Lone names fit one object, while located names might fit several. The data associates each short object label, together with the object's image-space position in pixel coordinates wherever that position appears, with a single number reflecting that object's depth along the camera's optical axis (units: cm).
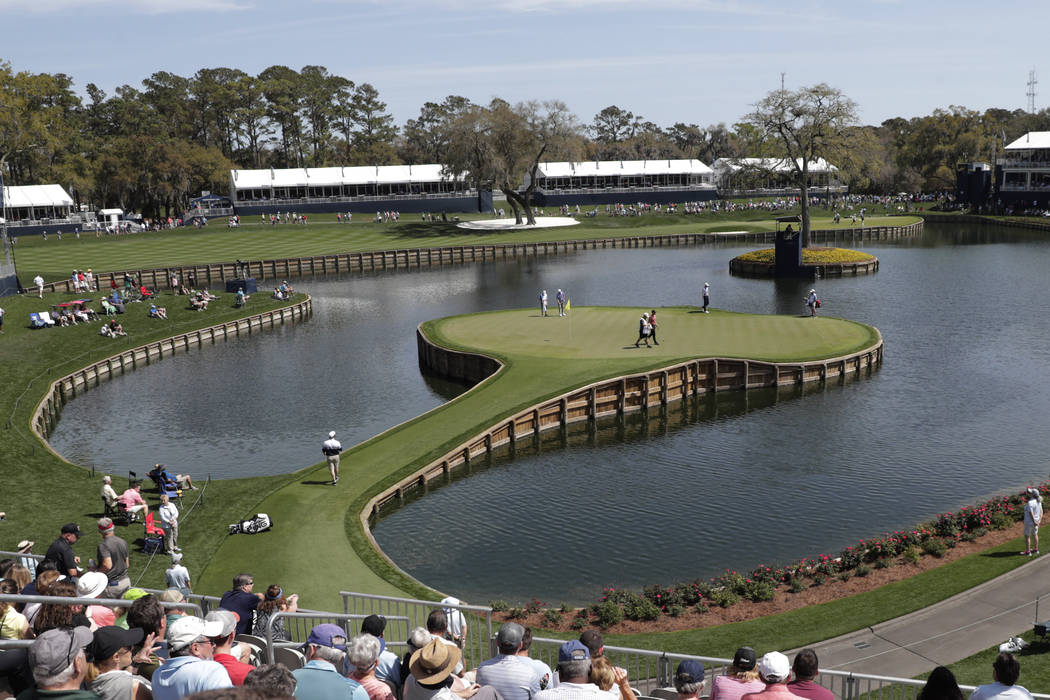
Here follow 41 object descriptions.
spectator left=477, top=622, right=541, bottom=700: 1035
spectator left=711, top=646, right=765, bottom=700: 1044
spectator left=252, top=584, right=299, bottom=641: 1428
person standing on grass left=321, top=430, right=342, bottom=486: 2980
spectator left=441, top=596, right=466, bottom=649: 1402
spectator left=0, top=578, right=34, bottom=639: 1162
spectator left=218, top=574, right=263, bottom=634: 1457
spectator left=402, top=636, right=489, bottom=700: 1035
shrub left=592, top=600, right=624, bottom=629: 2117
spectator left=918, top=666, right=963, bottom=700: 927
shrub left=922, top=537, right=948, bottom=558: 2338
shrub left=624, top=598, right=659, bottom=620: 2138
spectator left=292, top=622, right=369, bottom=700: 916
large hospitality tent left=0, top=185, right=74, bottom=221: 11494
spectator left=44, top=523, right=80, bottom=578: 1720
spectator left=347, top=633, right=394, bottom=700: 985
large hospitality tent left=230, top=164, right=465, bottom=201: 13488
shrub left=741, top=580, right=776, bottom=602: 2202
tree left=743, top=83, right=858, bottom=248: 8606
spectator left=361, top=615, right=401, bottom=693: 1098
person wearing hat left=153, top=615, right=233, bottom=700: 841
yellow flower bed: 8356
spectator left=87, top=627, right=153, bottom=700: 808
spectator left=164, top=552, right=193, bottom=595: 2008
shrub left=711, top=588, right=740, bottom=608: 2186
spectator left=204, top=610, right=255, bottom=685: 970
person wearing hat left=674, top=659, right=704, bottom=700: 1032
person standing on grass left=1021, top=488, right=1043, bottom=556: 2172
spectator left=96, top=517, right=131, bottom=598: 1866
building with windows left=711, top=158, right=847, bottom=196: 15588
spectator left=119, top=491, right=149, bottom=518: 2659
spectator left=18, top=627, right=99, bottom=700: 761
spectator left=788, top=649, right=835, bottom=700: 1002
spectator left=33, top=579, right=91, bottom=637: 1052
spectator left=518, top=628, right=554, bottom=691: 1054
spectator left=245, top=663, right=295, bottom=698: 674
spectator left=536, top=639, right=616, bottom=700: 939
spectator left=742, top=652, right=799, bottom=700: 973
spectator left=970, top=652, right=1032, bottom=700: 971
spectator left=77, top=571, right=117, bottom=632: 1368
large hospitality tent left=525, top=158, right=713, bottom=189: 15312
